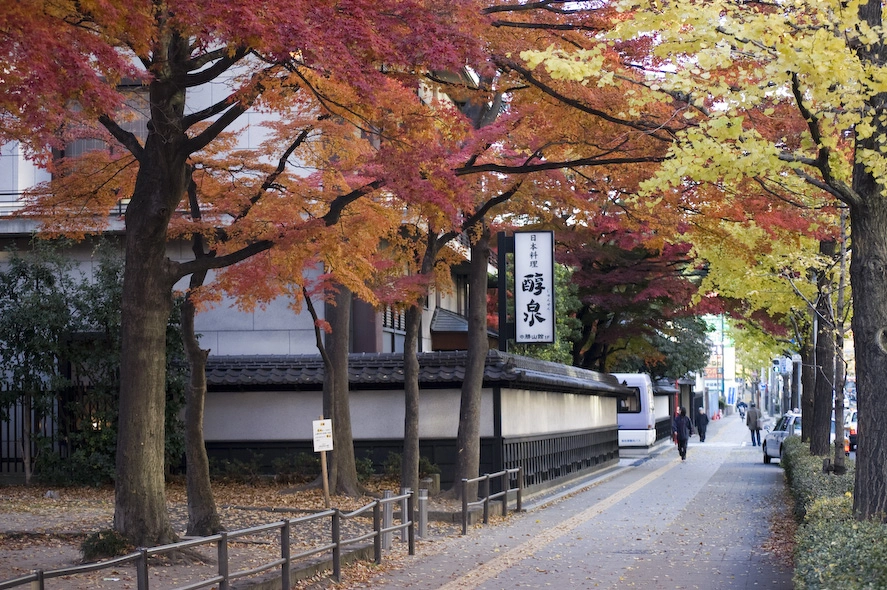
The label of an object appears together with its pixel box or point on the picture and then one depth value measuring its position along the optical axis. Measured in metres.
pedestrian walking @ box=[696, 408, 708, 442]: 52.92
